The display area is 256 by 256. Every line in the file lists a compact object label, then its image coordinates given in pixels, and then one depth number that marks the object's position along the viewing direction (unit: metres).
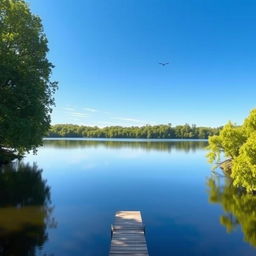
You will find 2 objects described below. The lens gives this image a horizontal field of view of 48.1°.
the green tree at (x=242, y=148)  32.03
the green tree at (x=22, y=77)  23.53
